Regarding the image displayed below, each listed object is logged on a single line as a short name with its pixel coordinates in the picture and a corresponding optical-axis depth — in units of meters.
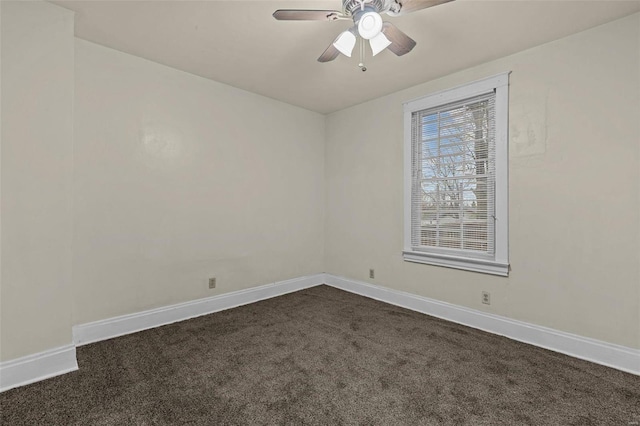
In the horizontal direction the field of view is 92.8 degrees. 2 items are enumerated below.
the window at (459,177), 2.88
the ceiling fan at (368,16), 1.75
